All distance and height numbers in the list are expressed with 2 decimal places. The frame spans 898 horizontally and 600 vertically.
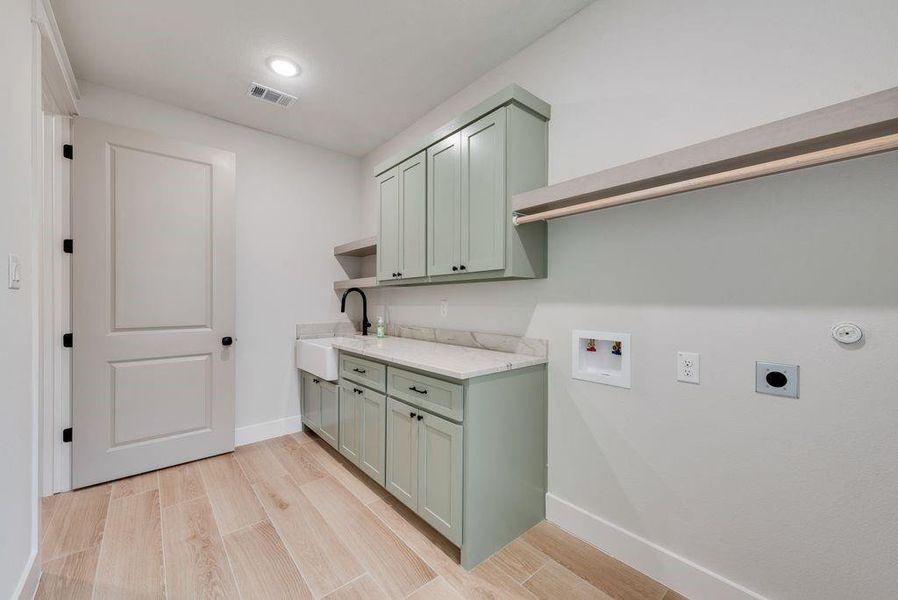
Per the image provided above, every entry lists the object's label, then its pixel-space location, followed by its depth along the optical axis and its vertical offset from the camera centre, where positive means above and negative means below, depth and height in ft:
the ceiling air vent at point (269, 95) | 8.44 +4.78
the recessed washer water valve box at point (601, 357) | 5.62 -0.96
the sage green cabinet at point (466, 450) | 5.47 -2.57
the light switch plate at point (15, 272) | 4.27 +0.24
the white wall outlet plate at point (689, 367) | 4.88 -0.93
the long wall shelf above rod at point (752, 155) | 3.18 +1.54
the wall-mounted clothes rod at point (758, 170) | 3.19 +1.34
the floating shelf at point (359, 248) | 10.16 +1.41
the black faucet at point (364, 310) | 11.55 -0.47
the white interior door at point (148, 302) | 7.73 -0.20
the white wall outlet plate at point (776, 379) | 4.17 -0.94
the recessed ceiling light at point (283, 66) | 7.50 +4.83
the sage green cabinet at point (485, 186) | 6.11 +2.01
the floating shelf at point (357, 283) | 10.25 +0.37
